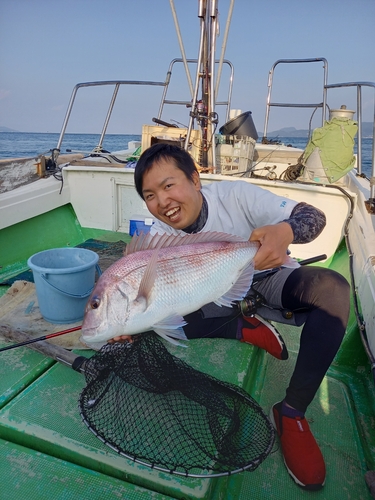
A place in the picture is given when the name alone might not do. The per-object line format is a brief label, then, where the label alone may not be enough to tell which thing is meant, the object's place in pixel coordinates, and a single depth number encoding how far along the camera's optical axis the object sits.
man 1.74
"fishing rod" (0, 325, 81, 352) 1.83
